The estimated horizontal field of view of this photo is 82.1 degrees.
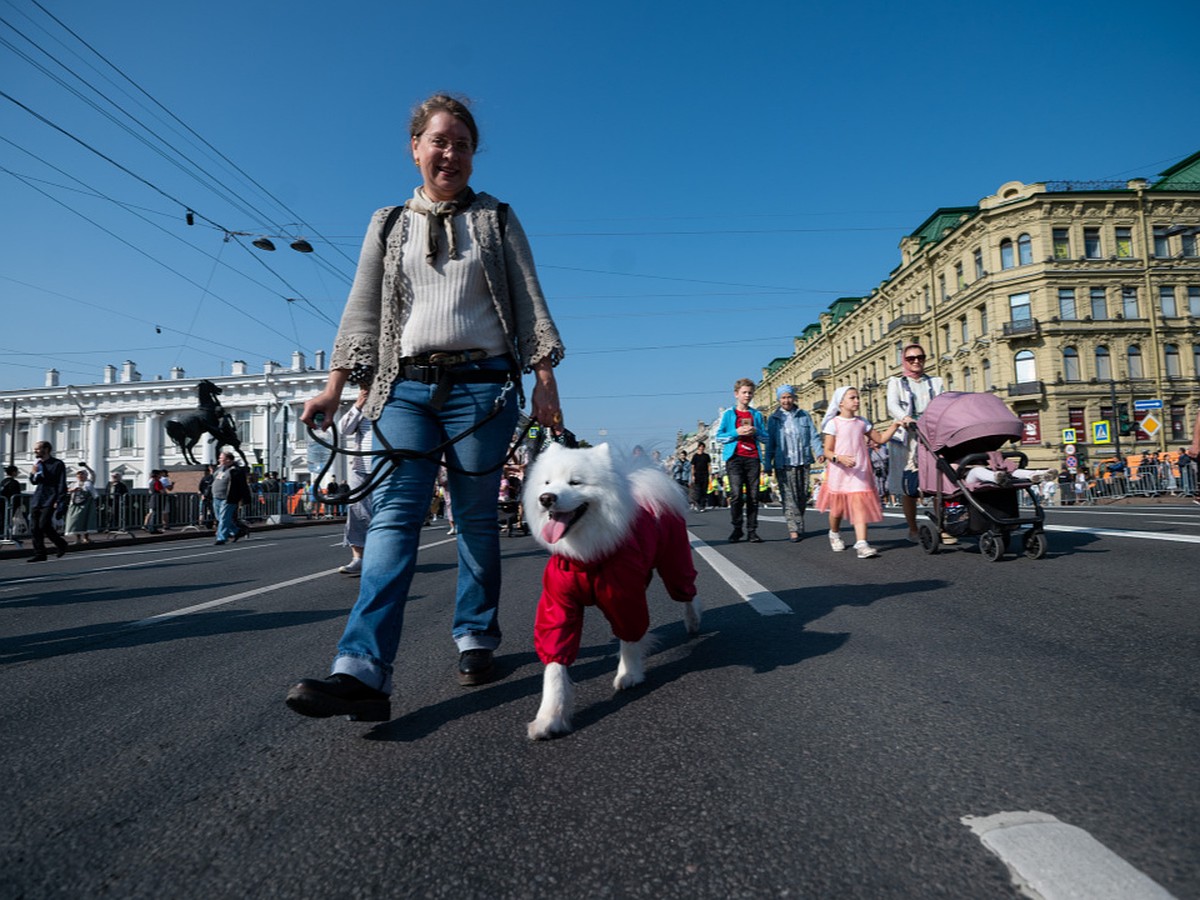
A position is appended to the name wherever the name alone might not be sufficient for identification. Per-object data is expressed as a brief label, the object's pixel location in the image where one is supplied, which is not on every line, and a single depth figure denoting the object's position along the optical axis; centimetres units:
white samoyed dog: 231
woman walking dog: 269
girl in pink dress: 689
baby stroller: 577
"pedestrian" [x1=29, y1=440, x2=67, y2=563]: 1091
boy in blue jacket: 889
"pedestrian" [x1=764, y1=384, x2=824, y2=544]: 895
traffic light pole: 3400
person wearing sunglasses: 738
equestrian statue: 2322
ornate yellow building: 4112
